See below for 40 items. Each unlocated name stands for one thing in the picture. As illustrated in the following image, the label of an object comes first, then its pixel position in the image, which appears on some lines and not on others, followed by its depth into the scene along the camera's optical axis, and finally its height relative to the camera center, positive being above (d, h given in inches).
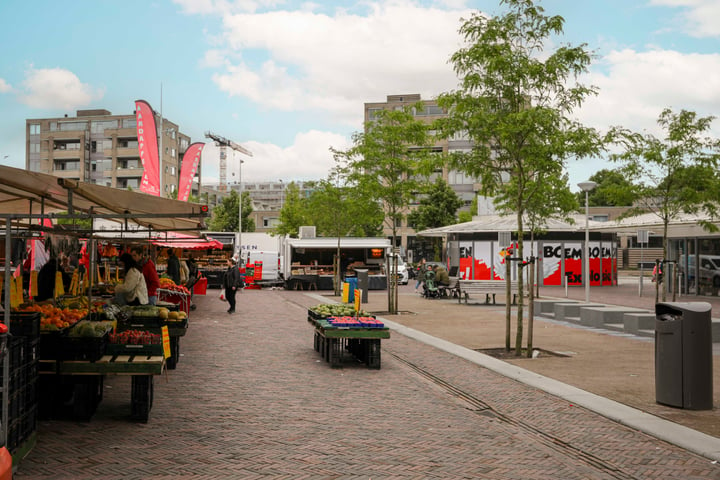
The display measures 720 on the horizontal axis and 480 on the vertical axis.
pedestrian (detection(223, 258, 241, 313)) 800.0 -30.6
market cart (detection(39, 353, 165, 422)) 268.2 -47.2
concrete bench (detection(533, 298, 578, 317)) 823.7 -57.7
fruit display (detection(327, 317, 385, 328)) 429.7 -41.2
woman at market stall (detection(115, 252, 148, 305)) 459.8 -21.5
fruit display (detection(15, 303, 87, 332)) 271.6 -27.3
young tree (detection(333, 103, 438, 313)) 847.7 +130.1
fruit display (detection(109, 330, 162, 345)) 291.4 -35.6
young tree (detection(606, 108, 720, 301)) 719.1 +101.5
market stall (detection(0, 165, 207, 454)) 227.6 -34.2
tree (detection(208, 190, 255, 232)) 2952.8 +187.3
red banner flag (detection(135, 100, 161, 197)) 1033.4 +182.7
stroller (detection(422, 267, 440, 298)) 1110.4 -44.9
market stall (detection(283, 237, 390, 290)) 1403.8 -4.7
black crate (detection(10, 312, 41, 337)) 235.5 -24.6
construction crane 6250.0 +1053.0
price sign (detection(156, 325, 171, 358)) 283.4 -36.6
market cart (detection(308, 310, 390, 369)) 423.8 -50.2
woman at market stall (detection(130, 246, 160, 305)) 542.6 -17.5
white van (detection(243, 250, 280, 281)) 1492.4 -10.3
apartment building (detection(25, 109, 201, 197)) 3297.2 +530.7
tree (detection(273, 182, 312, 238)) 2366.1 +147.0
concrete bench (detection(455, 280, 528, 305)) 986.1 -40.9
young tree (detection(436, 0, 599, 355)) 472.7 +109.7
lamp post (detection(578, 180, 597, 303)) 899.4 +98.1
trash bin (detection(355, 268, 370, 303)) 991.6 -32.5
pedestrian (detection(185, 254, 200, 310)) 912.3 -28.0
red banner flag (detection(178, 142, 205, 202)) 1193.4 +156.6
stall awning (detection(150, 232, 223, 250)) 729.6 +18.3
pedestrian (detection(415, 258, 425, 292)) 1257.8 -33.0
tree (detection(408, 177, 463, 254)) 2464.3 +179.5
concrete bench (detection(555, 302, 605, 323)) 748.0 -56.6
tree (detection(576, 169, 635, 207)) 768.3 +79.0
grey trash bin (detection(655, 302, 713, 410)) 312.5 -45.9
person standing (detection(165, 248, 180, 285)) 853.8 -15.8
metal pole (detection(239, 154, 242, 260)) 1476.6 +29.6
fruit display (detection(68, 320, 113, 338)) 274.2 -30.5
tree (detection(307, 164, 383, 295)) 1001.5 +99.7
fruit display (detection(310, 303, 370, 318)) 483.5 -38.3
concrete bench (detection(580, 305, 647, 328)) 661.9 -54.4
